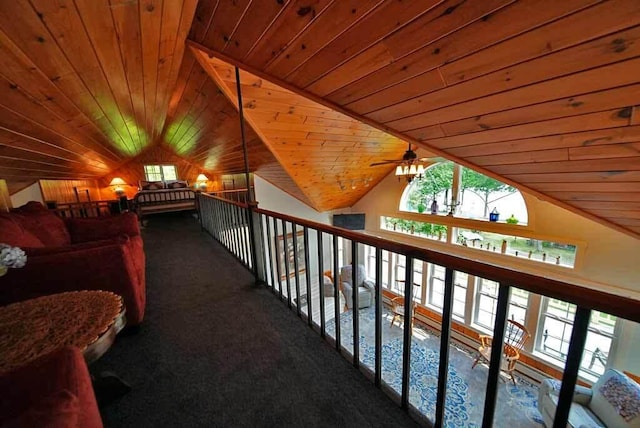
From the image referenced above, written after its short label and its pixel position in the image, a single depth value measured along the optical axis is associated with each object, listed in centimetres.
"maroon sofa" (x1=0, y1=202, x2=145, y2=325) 128
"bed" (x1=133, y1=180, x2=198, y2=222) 625
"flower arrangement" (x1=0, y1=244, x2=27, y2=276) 104
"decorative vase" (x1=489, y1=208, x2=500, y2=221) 457
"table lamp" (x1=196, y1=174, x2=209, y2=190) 756
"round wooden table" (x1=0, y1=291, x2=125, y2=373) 76
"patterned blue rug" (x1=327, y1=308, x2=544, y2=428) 345
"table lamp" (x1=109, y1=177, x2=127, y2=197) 668
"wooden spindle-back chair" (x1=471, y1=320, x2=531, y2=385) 405
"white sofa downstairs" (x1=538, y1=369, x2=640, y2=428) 252
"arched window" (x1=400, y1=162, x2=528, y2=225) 448
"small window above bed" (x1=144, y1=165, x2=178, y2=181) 720
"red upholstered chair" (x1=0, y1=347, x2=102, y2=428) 41
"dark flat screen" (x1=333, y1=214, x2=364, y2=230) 710
